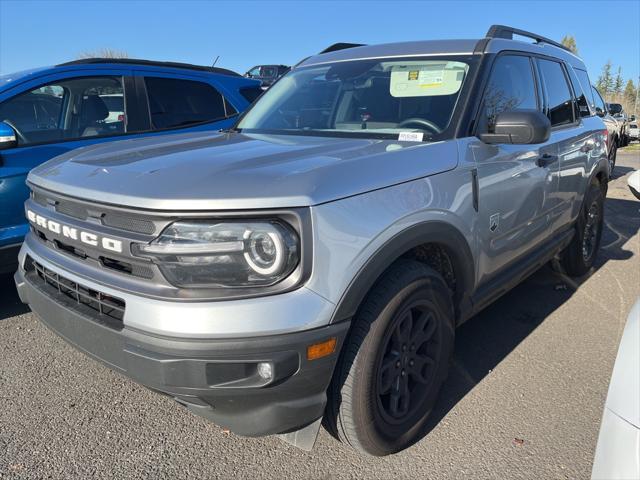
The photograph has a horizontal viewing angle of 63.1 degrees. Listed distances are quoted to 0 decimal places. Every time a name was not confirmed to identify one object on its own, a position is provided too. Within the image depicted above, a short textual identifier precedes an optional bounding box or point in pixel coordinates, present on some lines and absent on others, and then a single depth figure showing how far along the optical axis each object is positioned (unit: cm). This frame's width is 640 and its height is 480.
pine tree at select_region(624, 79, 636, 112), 8967
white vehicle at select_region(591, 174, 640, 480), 143
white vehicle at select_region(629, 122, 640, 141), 2917
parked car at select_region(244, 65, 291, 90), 2049
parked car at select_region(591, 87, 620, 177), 846
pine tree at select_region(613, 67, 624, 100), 10311
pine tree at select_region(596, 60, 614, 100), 9991
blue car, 372
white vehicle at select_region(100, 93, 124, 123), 459
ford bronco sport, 180
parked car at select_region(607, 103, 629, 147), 1212
